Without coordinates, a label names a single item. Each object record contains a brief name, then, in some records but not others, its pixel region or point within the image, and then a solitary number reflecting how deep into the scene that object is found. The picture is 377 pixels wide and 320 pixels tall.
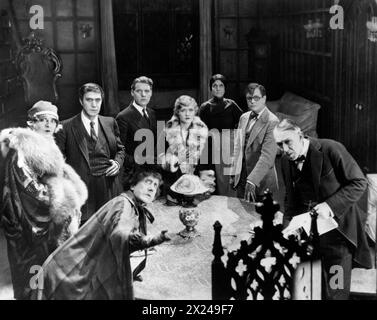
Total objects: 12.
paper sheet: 4.41
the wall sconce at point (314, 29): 4.68
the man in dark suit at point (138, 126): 4.76
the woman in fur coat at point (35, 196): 4.45
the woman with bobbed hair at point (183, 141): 4.81
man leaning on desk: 4.34
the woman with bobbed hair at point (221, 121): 4.88
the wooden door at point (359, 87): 4.48
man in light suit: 4.67
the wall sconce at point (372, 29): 4.37
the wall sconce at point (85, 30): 4.84
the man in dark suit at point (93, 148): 4.62
